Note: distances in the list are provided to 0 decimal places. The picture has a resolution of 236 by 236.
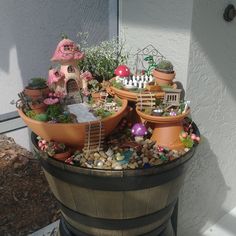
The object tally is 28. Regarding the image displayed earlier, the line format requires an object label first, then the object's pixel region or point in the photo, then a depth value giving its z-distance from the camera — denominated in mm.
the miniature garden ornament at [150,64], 1201
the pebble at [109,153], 949
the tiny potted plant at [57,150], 940
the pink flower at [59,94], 1081
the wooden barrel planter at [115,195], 865
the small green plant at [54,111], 967
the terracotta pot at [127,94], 1063
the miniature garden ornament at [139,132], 1043
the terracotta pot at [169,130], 1008
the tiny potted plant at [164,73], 1101
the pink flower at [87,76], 1184
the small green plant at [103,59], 1303
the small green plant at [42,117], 958
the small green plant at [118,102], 1095
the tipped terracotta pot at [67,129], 914
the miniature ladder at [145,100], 1042
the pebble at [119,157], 918
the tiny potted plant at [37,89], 1046
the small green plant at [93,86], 1207
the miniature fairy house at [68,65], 1059
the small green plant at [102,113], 1002
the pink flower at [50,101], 1003
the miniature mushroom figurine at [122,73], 1173
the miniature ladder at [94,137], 931
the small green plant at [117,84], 1131
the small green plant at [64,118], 947
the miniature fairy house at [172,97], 1045
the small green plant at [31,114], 1002
